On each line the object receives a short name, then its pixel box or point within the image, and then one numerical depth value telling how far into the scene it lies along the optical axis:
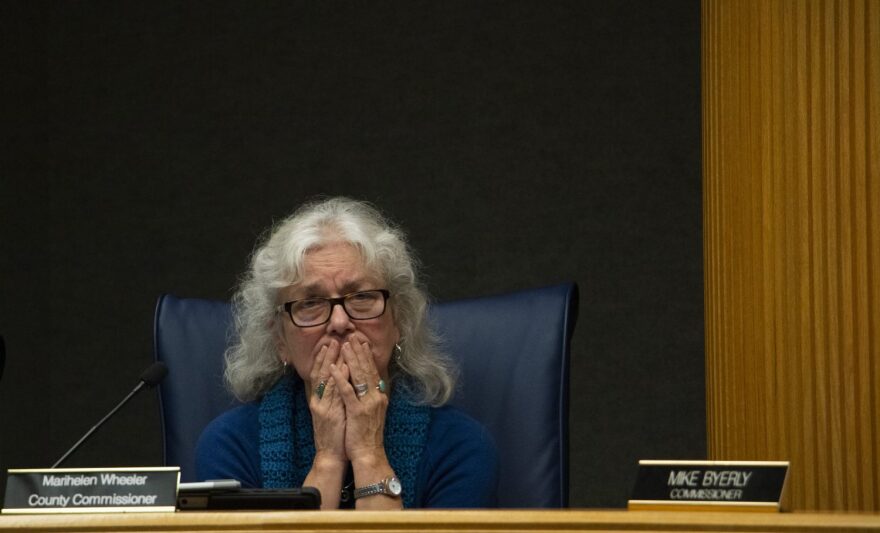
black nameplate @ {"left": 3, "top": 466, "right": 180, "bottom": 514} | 6.42
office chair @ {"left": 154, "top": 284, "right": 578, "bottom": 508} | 7.08
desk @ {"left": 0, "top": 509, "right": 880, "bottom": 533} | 6.22
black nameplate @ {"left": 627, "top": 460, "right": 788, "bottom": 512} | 6.33
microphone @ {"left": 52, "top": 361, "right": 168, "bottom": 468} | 6.89
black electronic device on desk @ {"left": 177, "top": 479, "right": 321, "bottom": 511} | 6.45
